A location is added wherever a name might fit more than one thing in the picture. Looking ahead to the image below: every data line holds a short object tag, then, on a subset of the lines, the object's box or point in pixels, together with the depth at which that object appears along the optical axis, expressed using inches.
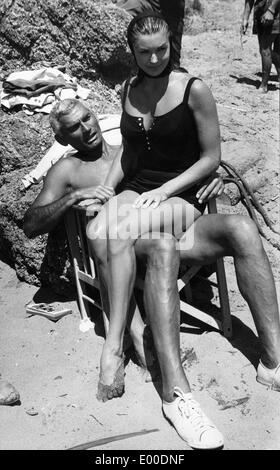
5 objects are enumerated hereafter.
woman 125.2
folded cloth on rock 187.9
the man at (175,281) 117.5
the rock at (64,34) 214.5
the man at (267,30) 310.5
